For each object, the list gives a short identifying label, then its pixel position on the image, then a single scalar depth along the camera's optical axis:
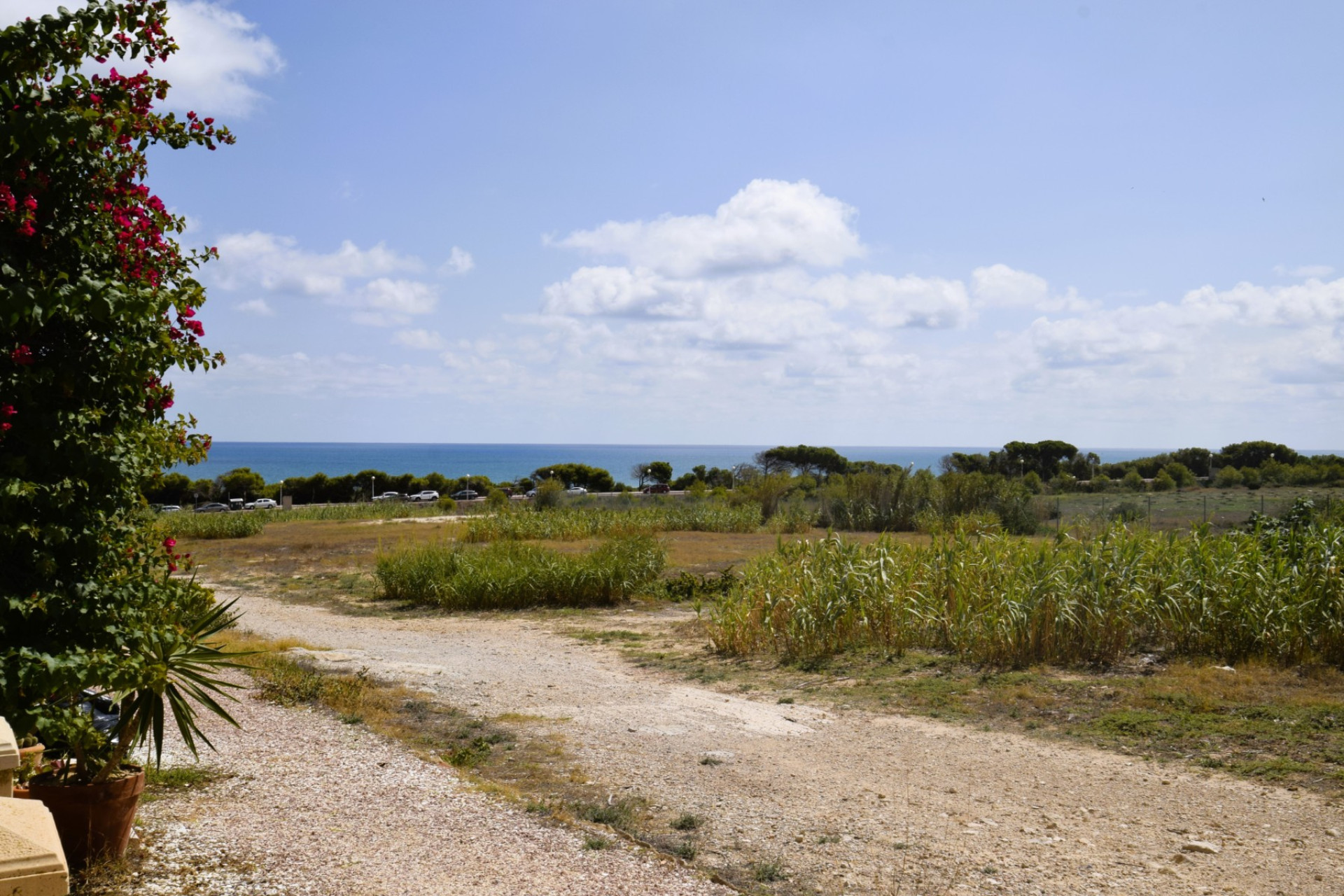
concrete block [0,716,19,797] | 2.79
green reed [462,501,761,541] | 25.70
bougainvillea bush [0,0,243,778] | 3.46
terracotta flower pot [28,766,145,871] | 3.92
